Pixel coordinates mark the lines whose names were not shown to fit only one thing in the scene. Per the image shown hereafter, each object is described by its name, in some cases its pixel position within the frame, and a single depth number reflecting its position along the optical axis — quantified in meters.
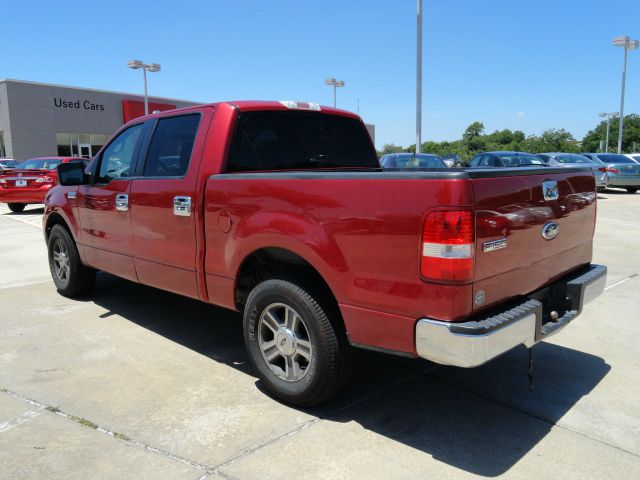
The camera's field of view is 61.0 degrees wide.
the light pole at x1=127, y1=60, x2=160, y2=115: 32.81
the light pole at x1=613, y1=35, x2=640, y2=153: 33.81
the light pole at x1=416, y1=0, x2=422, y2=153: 17.06
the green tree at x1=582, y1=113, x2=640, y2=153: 72.38
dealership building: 34.19
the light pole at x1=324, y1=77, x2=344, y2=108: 36.57
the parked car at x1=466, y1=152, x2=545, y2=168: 15.15
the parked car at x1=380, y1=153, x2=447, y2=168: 12.15
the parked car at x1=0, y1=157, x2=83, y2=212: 14.83
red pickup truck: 2.69
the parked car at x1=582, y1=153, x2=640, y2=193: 20.14
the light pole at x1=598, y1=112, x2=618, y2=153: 63.83
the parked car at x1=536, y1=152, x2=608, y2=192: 18.59
